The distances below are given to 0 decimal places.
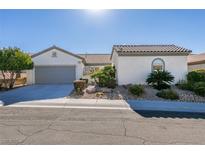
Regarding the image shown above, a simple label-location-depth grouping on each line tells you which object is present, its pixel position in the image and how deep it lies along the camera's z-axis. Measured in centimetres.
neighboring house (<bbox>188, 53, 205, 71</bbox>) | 1571
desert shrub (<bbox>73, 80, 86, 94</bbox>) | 939
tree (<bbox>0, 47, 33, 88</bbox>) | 1158
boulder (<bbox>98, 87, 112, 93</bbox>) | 970
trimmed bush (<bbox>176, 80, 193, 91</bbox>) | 1009
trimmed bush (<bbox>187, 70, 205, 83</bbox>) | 1063
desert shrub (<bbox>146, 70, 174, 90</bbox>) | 1032
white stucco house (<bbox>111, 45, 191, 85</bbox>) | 1143
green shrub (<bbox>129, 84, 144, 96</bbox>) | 902
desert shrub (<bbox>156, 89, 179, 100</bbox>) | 862
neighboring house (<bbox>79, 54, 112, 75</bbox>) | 1787
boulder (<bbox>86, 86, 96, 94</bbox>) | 944
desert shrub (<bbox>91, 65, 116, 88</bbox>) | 1082
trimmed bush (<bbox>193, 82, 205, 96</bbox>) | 901
